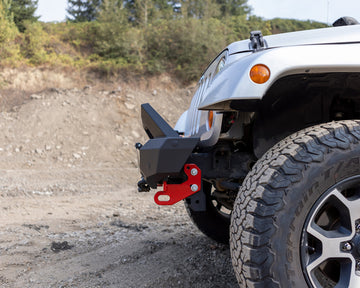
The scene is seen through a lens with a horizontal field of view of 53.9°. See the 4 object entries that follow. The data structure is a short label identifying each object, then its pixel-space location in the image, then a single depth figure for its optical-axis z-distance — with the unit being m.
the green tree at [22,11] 20.47
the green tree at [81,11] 29.77
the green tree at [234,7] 34.16
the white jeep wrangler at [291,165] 1.66
